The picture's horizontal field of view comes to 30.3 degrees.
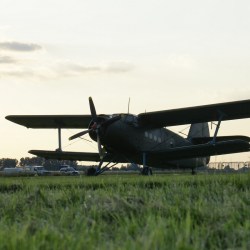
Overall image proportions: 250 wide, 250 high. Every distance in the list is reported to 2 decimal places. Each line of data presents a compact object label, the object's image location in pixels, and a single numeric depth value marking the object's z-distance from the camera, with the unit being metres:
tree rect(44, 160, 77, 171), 185.25
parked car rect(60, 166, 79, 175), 76.03
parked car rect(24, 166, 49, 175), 80.44
